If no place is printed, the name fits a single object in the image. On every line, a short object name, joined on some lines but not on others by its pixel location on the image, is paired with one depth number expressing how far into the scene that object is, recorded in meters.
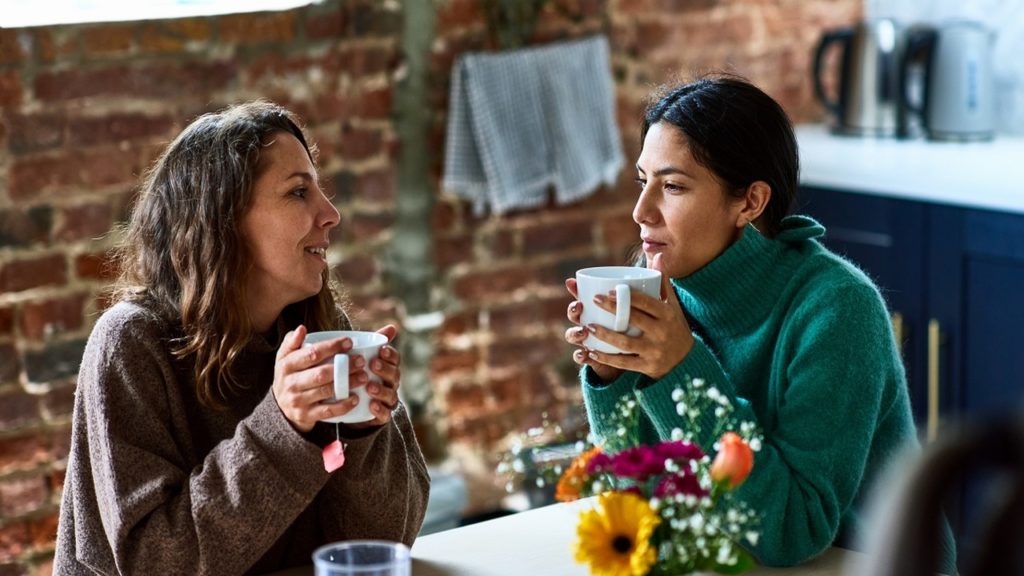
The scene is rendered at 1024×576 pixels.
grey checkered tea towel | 3.85
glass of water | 2.04
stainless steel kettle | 4.36
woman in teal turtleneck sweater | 2.35
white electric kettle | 4.20
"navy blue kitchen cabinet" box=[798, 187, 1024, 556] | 3.76
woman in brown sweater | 2.32
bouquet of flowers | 2.12
